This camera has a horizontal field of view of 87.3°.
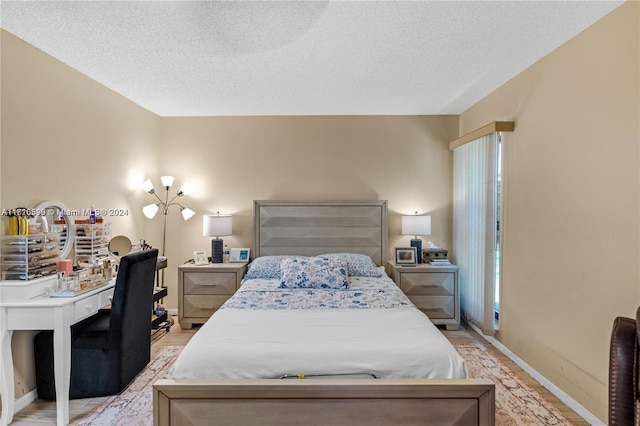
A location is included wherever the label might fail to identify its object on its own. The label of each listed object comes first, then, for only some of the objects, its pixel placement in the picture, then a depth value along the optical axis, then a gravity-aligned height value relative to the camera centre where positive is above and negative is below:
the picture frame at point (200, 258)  3.94 -0.55
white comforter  1.75 -0.75
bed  1.62 -0.84
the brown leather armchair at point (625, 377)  1.40 -0.70
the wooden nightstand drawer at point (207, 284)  3.74 -0.81
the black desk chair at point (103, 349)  2.39 -1.00
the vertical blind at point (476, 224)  3.21 -0.13
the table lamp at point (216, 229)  3.92 -0.21
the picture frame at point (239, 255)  4.04 -0.53
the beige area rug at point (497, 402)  2.19 -1.36
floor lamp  3.85 +0.09
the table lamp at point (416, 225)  3.89 -0.16
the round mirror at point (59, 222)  2.50 -0.09
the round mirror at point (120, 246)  3.21 -0.34
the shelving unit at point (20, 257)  2.21 -0.31
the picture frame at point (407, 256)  3.88 -0.52
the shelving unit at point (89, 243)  2.81 -0.27
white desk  2.08 -0.76
